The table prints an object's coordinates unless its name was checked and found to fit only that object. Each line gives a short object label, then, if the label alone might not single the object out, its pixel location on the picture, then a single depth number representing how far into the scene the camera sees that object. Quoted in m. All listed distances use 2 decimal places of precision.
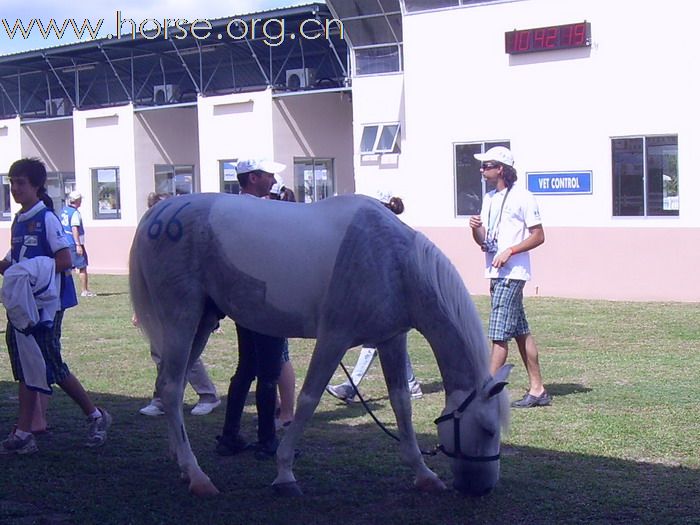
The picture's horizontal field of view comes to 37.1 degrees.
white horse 5.54
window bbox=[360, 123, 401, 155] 19.84
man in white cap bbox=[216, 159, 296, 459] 6.69
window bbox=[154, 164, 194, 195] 26.36
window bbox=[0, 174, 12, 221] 30.38
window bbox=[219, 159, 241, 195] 24.11
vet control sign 17.02
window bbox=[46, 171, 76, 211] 29.66
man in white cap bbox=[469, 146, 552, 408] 8.17
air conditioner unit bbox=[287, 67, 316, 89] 23.31
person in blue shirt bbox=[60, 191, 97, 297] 17.14
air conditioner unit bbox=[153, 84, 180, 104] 26.17
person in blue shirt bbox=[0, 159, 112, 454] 6.84
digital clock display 16.75
